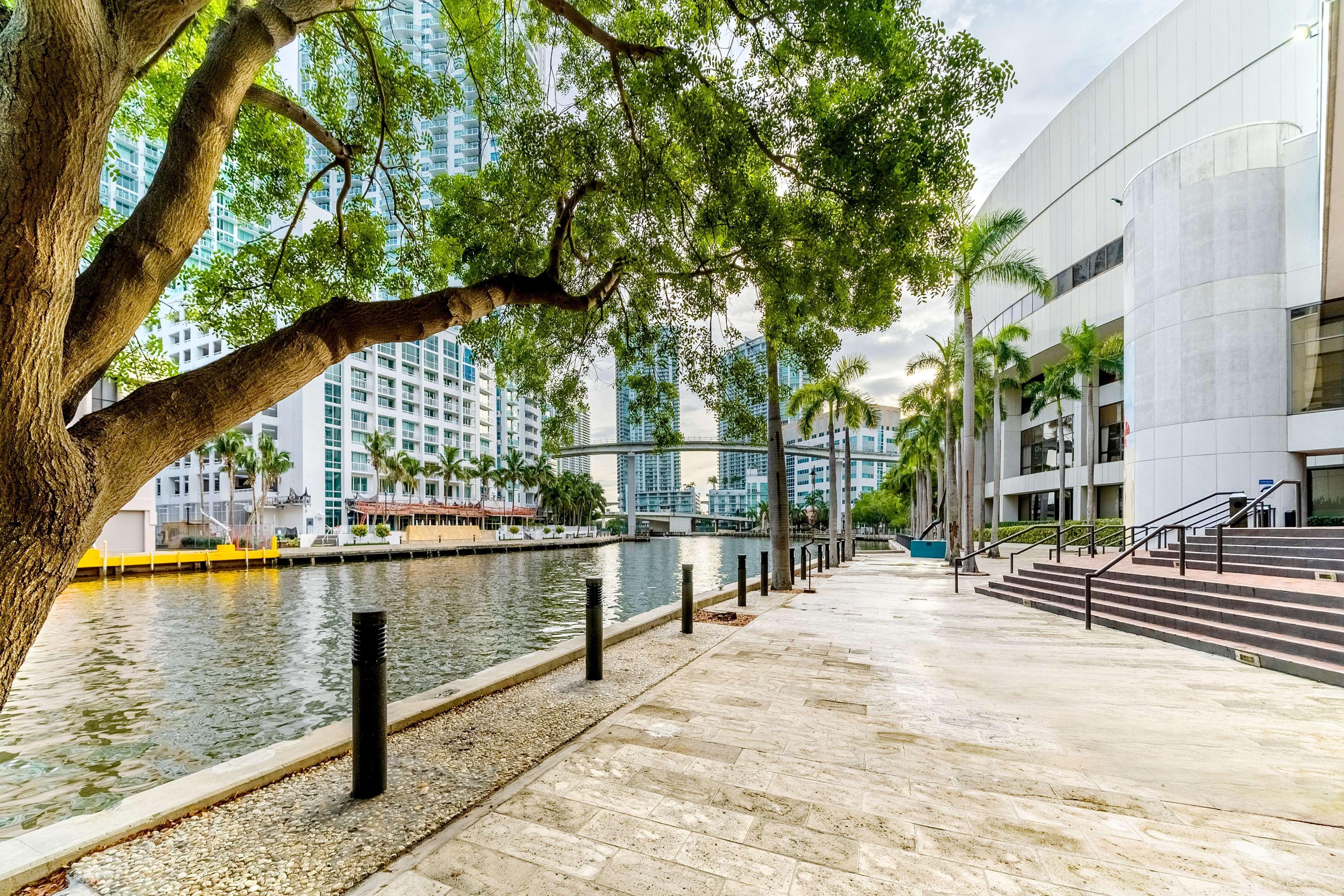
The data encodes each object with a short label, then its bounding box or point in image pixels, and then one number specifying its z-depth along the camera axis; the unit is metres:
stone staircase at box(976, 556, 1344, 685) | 7.84
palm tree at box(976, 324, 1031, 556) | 34.19
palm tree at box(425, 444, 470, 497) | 79.12
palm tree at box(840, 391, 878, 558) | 33.09
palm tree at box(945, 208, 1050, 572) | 22.58
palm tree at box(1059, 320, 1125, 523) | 32.59
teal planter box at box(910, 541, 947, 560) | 32.56
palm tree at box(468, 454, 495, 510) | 85.12
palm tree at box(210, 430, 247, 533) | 52.81
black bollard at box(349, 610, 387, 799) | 4.09
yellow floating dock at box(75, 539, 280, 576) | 29.50
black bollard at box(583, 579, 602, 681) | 7.15
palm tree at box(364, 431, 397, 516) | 68.12
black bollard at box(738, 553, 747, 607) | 13.49
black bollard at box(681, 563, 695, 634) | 10.30
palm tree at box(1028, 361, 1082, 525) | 31.20
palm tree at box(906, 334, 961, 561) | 30.20
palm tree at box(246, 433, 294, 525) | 55.22
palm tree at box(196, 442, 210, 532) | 65.94
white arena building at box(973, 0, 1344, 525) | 21.75
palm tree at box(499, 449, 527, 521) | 88.44
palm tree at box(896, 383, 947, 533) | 36.44
